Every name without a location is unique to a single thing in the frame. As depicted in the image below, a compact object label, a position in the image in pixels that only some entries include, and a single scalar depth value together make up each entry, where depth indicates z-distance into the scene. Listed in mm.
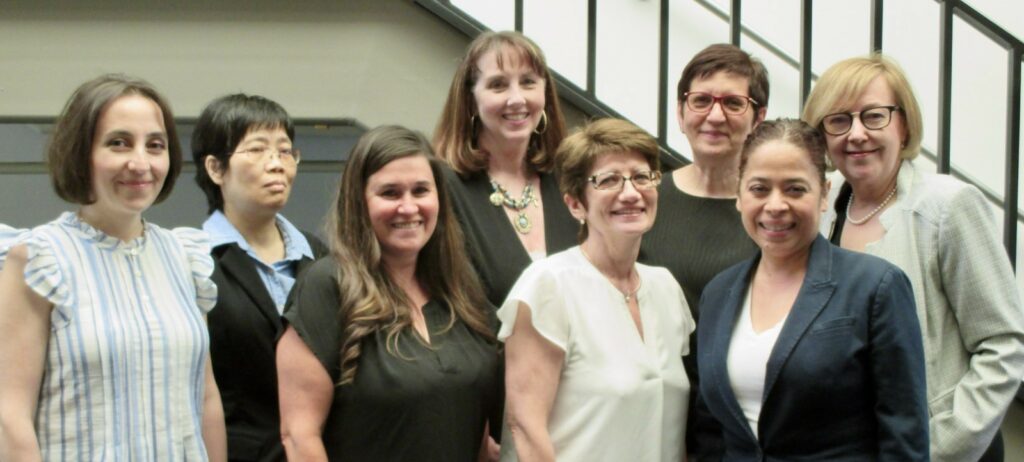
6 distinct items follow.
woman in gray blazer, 2475
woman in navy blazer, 2121
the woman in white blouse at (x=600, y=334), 2387
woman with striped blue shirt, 2109
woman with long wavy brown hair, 2318
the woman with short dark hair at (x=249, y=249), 2611
